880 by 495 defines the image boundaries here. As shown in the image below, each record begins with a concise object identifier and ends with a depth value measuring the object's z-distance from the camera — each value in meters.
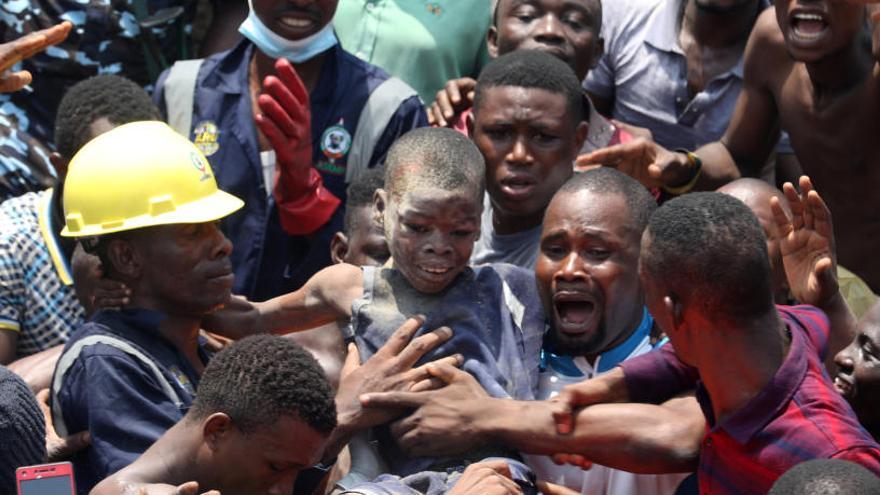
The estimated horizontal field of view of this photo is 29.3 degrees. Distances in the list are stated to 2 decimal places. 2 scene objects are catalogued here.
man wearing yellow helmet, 5.09
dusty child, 5.49
